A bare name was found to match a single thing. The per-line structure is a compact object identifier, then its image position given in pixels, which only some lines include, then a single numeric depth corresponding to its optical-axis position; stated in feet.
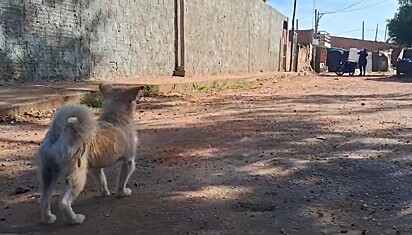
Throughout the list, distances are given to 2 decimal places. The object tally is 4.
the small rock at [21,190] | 14.41
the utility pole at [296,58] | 123.75
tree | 113.70
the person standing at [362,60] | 111.76
